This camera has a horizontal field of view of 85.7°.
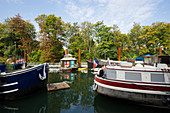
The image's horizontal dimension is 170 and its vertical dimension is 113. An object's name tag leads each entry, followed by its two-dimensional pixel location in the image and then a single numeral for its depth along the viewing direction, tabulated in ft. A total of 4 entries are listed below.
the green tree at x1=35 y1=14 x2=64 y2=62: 121.49
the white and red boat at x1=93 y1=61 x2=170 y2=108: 23.31
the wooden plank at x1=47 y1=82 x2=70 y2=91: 37.15
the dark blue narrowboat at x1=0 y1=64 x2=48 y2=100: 26.73
